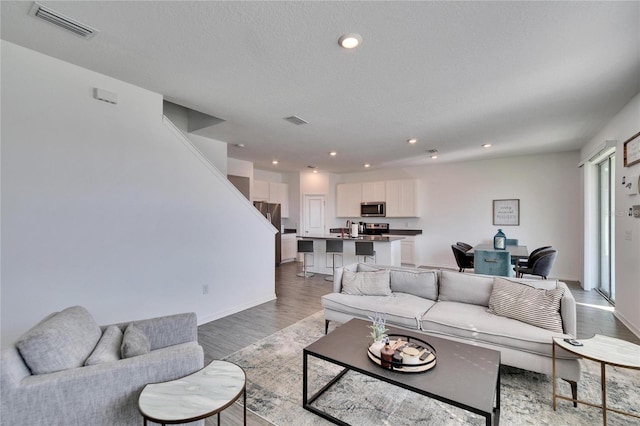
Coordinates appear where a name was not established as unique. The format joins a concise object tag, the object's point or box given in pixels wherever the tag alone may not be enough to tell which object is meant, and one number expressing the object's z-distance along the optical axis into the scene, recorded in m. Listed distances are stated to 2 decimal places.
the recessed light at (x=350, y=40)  2.18
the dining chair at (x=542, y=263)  4.66
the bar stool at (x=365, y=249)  5.88
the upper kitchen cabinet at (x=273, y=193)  7.93
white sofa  2.26
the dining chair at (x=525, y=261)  5.13
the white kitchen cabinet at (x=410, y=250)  7.66
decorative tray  1.80
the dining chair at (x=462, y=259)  5.44
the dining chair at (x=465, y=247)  5.67
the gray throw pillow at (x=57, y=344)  1.40
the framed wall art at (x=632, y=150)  3.10
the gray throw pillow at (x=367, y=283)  3.39
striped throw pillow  2.38
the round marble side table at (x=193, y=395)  1.30
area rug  1.94
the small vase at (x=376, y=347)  1.97
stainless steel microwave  8.18
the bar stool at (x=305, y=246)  6.36
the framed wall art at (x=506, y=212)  6.57
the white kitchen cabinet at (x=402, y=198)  7.71
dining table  4.31
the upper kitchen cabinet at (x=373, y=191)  8.22
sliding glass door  4.54
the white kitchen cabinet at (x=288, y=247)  8.30
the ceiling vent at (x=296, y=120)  3.95
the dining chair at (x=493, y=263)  4.11
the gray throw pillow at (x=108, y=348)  1.53
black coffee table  1.56
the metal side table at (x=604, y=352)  1.73
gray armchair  1.32
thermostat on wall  3.16
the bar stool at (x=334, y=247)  6.23
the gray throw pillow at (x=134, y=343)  1.65
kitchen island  5.95
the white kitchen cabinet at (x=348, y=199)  8.70
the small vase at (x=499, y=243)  4.83
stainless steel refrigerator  7.55
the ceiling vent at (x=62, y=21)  1.95
